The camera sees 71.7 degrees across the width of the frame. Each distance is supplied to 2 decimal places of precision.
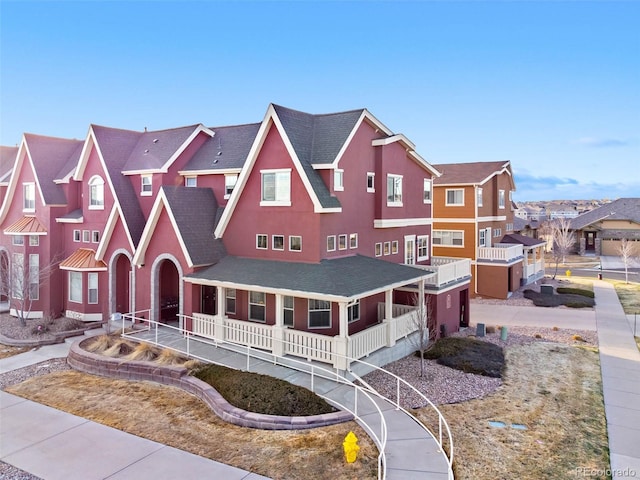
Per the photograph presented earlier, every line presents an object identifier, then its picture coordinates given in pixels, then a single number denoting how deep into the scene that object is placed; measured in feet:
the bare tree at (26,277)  84.74
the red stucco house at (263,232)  62.08
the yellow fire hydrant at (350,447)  34.50
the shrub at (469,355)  59.98
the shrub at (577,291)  119.75
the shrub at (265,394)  43.27
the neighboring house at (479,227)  115.34
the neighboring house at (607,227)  209.05
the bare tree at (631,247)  188.22
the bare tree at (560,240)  165.11
